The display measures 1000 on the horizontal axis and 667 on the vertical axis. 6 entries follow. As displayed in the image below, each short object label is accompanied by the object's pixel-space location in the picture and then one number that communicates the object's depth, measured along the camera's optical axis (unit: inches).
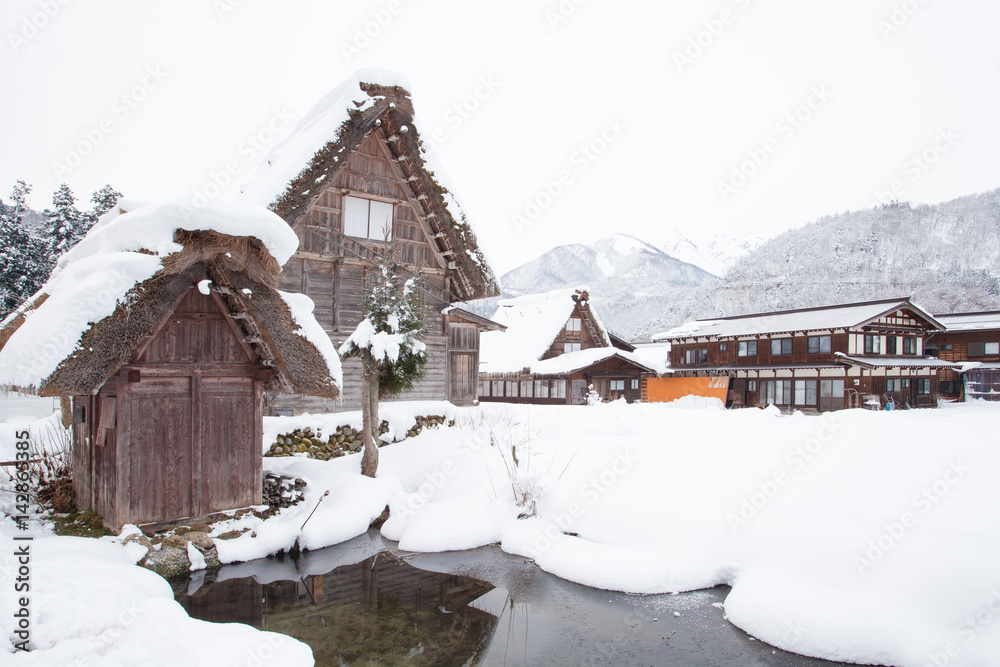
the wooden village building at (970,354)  1250.0
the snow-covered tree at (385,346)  404.8
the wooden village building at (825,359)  1062.4
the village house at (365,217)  486.9
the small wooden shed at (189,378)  273.7
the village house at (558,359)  1163.1
